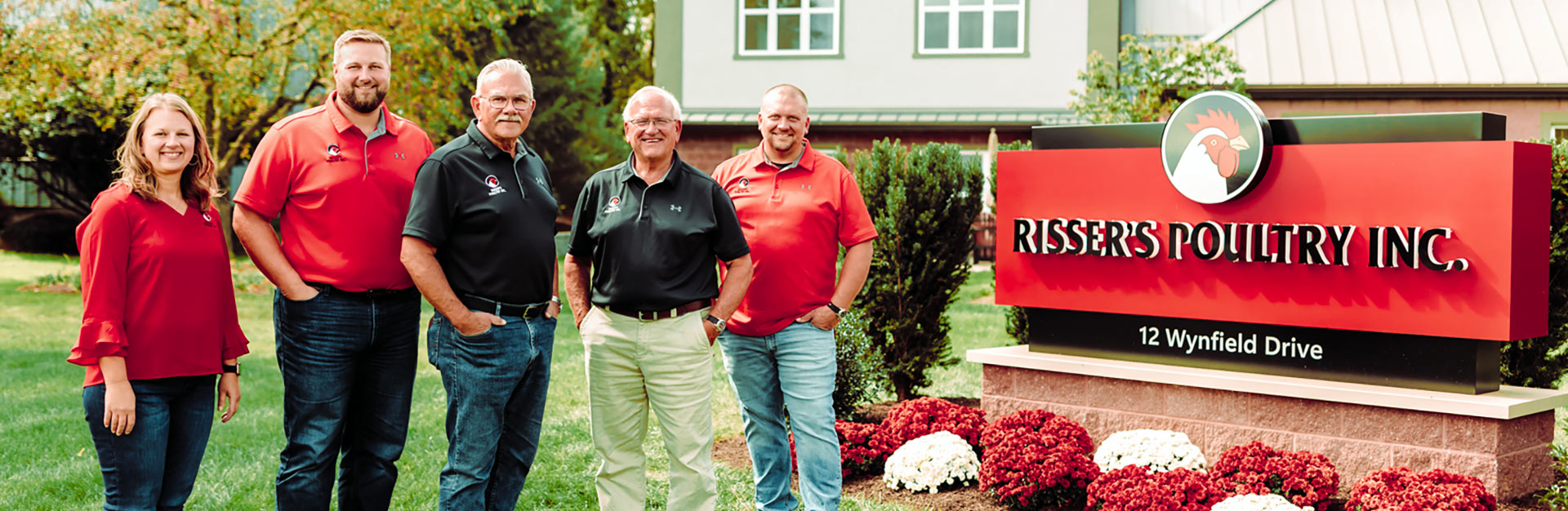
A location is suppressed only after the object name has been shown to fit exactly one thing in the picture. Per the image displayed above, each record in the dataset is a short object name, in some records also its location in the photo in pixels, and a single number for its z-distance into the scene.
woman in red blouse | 3.47
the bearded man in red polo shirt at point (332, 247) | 3.91
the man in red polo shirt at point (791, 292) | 4.58
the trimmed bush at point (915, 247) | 7.45
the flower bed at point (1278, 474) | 5.04
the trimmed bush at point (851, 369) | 6.88
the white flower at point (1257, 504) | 4.76
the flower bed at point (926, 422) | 6.23
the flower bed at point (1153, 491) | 4.87
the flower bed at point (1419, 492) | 4.64
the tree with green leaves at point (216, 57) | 15.73
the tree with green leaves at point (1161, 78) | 12.41
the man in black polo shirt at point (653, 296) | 4.14
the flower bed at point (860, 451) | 6.09
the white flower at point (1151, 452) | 5.57
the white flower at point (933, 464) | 5.70
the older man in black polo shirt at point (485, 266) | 3.85
